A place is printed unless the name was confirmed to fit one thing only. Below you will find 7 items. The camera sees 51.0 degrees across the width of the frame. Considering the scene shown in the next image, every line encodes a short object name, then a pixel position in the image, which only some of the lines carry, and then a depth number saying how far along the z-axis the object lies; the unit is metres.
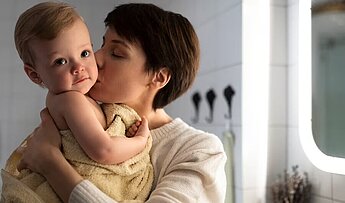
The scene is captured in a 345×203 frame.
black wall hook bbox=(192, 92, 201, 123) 1.73
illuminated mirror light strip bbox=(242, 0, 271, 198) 1.38
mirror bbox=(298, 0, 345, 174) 1.24
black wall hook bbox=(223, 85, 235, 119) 1.45
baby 0.61
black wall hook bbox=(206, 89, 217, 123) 1.60
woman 0.64
